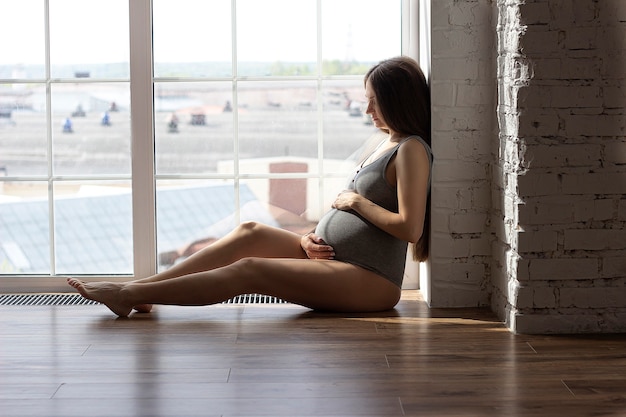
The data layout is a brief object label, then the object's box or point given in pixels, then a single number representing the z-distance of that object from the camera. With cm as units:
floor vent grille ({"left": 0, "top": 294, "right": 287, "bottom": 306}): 407
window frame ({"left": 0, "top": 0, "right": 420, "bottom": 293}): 416
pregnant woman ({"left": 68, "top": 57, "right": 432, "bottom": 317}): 366
